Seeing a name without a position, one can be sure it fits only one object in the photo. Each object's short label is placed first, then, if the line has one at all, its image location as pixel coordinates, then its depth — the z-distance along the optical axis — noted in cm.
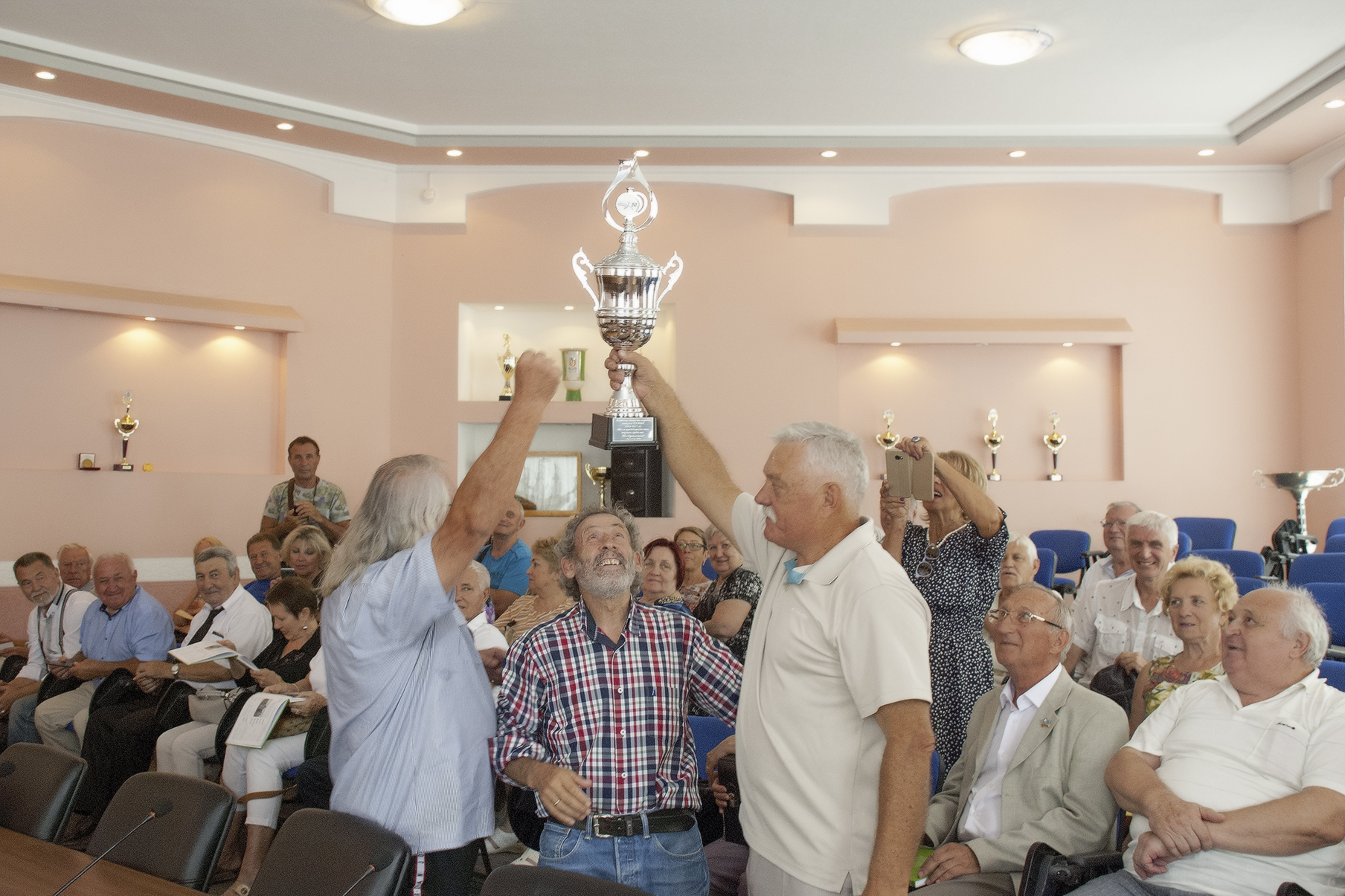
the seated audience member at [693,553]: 531
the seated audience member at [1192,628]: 324
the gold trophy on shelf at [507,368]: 838
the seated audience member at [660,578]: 436
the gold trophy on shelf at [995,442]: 816
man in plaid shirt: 217
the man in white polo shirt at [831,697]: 181
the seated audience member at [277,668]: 443
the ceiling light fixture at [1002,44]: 593
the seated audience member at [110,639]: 512
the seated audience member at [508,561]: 545
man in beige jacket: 247
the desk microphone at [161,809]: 232
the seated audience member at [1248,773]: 227
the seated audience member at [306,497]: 705
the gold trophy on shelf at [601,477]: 831
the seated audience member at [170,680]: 466
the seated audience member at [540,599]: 439
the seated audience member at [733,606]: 383
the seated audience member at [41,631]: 534
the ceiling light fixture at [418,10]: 559
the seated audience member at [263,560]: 593
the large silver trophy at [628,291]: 312
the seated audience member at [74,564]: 600
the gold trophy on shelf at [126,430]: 711
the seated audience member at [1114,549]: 483
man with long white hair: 212
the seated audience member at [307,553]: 566
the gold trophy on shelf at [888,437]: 810
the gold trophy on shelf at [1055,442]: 813
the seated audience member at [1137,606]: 412
